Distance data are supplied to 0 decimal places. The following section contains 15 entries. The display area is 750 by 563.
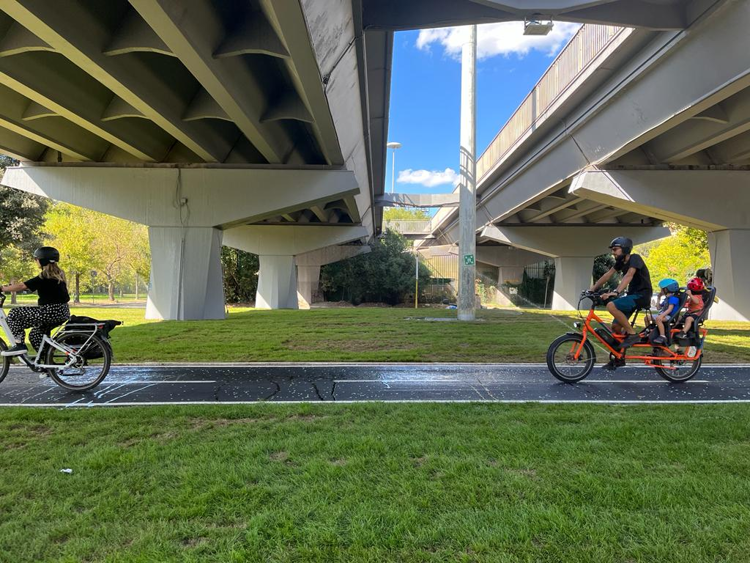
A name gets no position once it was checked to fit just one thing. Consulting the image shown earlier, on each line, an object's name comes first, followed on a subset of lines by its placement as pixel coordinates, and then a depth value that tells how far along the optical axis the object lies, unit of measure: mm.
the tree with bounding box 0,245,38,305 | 36281
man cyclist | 6637
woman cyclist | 6191
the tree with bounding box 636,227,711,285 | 32800
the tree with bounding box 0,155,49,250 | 22297
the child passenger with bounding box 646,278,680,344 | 6777
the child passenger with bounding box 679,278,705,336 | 6875
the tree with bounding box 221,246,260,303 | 41938
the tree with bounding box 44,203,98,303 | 34969
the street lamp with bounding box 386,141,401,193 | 55875
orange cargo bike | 6848
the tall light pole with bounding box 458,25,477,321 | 18797
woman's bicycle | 6184
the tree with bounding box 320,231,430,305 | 45219
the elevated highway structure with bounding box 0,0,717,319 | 8484
